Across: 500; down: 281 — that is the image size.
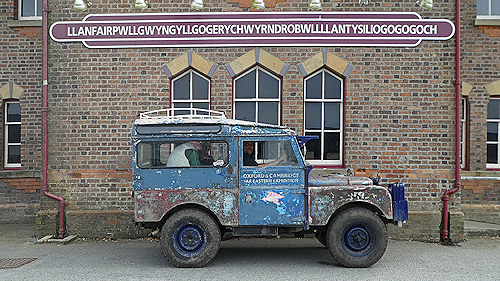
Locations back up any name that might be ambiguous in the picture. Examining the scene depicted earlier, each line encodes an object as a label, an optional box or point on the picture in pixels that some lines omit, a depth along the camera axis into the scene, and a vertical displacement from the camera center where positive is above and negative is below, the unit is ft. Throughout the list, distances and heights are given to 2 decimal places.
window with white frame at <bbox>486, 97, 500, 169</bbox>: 31.68 +0.30
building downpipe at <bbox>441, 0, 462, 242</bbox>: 26.14 +2.33
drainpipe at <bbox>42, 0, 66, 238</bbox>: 26.53 +1.24
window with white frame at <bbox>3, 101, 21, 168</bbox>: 33.47 +0.29
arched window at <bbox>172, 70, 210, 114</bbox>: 27.53 +3.35
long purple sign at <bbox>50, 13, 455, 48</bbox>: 26.55 +7.22
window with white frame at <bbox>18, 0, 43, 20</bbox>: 33.60 +10.69
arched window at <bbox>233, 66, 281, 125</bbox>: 27.50 +2.88
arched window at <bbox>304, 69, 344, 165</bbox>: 27.40 +1.59
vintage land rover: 19.79 -2.73
